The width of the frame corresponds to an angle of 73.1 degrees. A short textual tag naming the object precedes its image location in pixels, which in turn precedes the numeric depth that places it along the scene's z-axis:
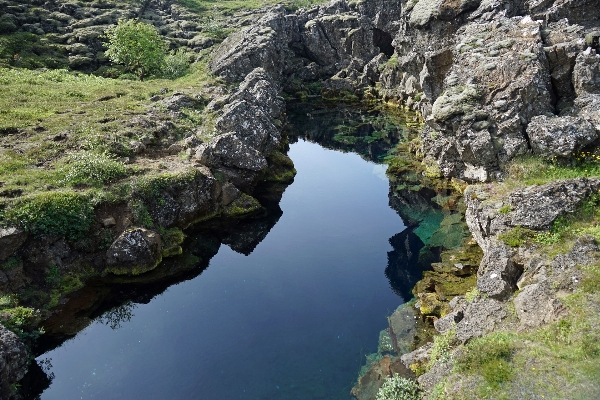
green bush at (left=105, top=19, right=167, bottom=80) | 65.56
